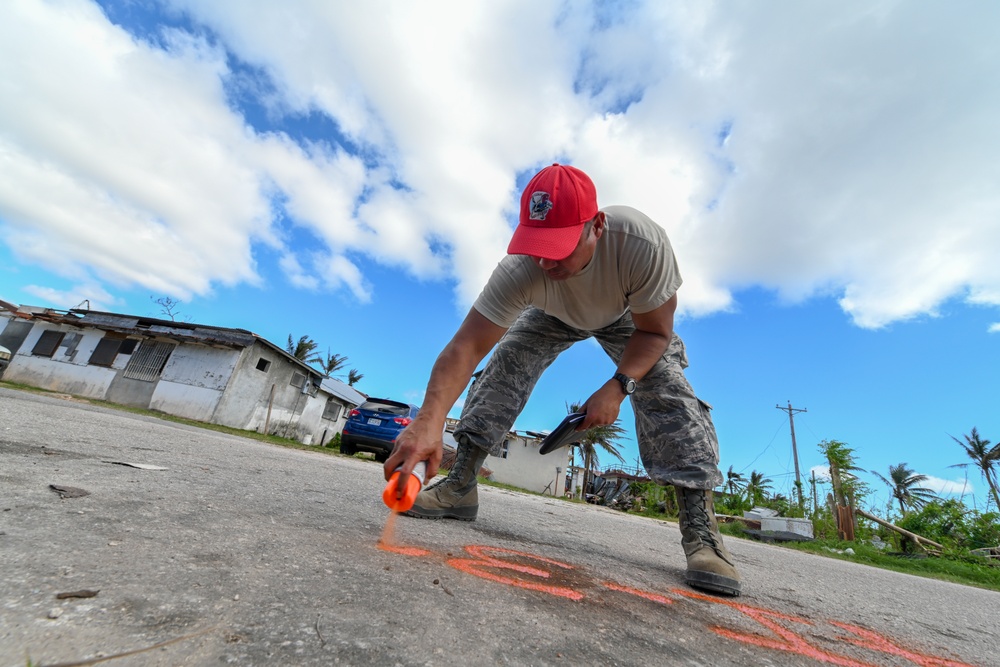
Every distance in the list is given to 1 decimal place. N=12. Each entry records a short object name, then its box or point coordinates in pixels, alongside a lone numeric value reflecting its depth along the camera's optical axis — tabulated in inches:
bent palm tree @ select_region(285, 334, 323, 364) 1240.2
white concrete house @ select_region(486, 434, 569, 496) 994.7
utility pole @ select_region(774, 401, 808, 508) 999.9
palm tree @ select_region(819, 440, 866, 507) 465.4
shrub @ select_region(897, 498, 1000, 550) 388.5
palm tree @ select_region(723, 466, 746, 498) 1270.8
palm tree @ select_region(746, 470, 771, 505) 611.8
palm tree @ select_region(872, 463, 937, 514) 1209.6
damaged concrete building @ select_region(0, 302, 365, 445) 611.5
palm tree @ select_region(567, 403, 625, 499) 1160.8
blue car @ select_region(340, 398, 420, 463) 437.4
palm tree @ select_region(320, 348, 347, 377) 1480.1
